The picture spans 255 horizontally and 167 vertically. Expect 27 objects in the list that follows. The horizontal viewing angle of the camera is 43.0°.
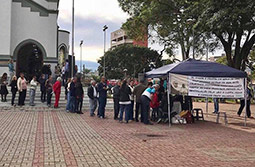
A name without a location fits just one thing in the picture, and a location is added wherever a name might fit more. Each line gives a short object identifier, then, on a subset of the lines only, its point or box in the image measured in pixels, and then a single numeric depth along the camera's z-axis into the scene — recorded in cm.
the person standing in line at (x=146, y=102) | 1278
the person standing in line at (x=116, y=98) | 1412
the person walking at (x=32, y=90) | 1744
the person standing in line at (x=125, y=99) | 1313
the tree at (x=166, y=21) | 2281
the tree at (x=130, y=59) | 6456
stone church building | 2350
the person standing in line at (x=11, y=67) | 2148
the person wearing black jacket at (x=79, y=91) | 1568
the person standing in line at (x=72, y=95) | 1597
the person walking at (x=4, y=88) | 1759
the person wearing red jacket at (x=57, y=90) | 1733
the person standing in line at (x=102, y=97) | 1449
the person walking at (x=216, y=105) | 1638
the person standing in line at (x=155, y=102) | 1348
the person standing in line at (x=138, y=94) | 1346
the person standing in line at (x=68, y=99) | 1653
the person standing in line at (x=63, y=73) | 2343
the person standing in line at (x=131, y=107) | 1352
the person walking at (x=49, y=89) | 1759
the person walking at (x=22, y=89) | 1681
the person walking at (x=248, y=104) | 1535
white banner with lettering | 1233
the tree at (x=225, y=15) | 1530
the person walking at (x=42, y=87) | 1832
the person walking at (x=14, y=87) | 1703
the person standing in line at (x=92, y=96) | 1494
